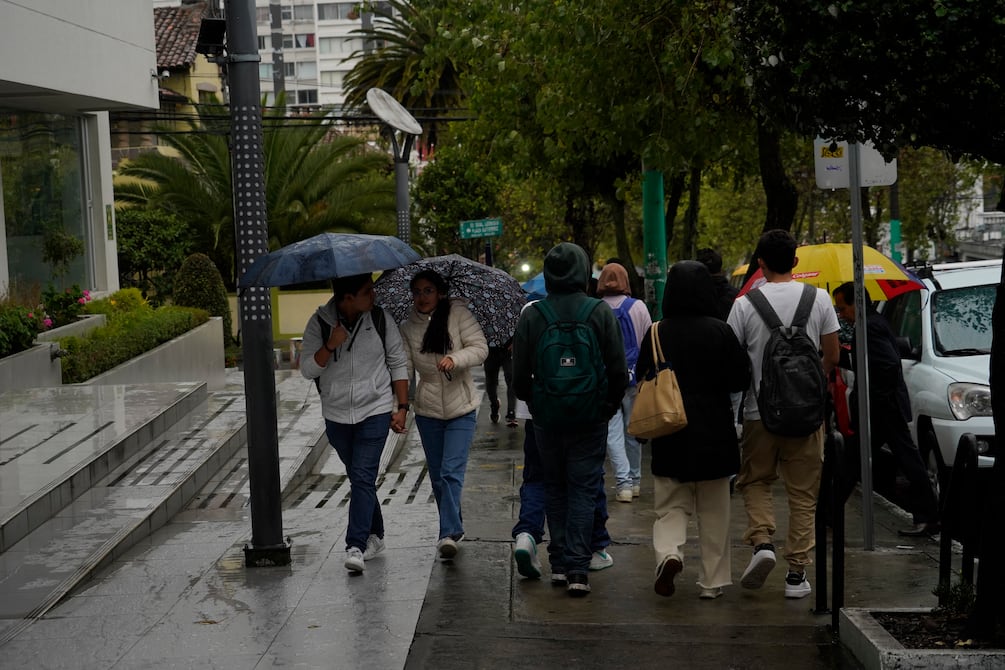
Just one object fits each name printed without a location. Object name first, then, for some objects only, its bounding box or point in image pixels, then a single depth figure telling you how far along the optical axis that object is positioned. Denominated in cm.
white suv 966
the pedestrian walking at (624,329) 988
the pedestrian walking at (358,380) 750
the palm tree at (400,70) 3688
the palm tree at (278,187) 3186
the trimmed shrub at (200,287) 2628
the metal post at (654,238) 1711
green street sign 2558
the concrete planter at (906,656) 535
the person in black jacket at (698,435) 680
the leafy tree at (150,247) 2975
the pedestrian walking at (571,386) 680
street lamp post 1750
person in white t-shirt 709
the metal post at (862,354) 803
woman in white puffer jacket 781
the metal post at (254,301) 764
